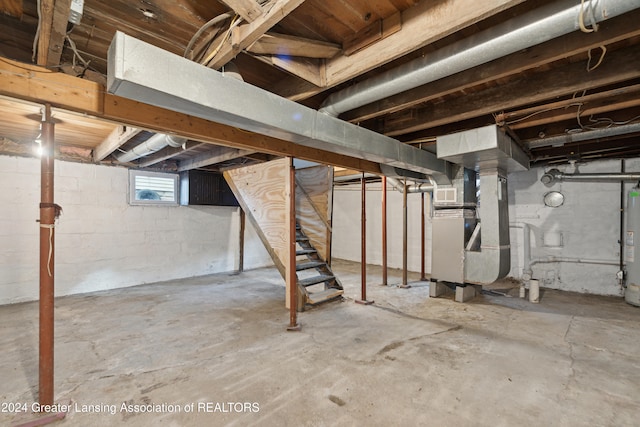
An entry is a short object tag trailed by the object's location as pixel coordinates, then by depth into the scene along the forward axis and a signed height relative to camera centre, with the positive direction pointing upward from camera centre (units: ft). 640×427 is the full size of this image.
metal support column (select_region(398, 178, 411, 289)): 14.75 -1.65
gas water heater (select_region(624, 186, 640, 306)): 11.53 -1.30
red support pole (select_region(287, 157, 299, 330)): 9.17 -1.22
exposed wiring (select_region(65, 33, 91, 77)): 4.50 +2.90
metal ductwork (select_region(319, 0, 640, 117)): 3.57 +2.58
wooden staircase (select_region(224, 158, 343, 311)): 11.66 +0.22
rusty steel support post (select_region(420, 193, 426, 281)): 15.27 -1.79
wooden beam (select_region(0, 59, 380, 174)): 4.50 +2.10
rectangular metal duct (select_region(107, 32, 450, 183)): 3.81 +1.95
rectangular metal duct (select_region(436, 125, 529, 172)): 8.04 +2.06
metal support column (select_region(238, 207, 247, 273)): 19.14 -1.62
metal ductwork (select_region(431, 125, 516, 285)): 8.48 +0.31
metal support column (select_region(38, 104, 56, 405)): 5.01 -0.82
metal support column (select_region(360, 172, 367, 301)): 12.12 -1.60
